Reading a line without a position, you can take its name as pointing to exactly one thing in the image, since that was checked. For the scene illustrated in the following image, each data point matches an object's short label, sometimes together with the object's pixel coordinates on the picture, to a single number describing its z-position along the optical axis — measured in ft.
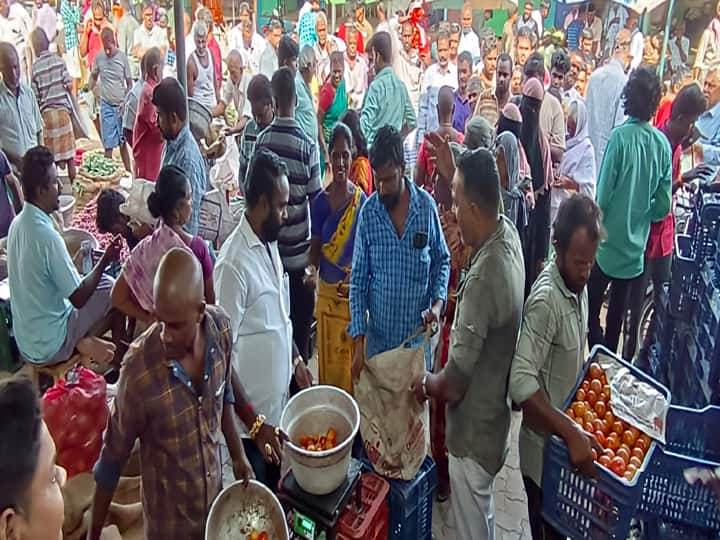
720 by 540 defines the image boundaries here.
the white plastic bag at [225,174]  18.37
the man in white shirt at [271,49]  25.18
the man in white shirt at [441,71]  21.01
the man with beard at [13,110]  17.84
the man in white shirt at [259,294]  7.68
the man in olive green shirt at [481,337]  7.20
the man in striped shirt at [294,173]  11.93
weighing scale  7.32
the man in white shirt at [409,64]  22.85
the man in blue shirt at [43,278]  10.11
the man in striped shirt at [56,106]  22.43
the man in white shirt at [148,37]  29.07
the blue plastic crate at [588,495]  6.24
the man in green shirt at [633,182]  12.12
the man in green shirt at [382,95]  16.99
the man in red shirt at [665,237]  13.04
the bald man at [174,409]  5.85
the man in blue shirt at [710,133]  15.10
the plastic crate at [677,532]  6.63
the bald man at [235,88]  24.98
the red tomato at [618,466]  6.46
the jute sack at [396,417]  8.38
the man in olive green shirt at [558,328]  6.89
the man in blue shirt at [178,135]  11.61
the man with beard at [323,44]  23.93
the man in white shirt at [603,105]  17.25
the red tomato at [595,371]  7.18
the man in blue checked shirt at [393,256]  9.15
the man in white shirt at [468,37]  21.68
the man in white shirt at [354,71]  22.59
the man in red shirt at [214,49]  25.78
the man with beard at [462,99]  18.24
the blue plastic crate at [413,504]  8.38
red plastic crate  7.60
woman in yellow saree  10.75
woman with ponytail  9.09
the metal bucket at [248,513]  6.48
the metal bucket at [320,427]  7.30
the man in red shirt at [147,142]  14.65
